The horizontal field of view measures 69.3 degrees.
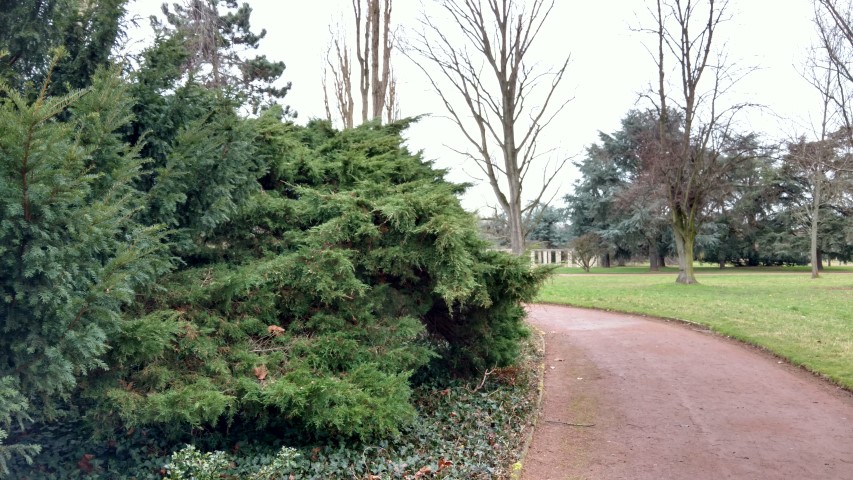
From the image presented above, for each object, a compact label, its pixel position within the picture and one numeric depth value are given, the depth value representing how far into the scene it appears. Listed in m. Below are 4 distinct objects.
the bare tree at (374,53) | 14.58
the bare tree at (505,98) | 15.73
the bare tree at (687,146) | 23.41
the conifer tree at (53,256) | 2.91
